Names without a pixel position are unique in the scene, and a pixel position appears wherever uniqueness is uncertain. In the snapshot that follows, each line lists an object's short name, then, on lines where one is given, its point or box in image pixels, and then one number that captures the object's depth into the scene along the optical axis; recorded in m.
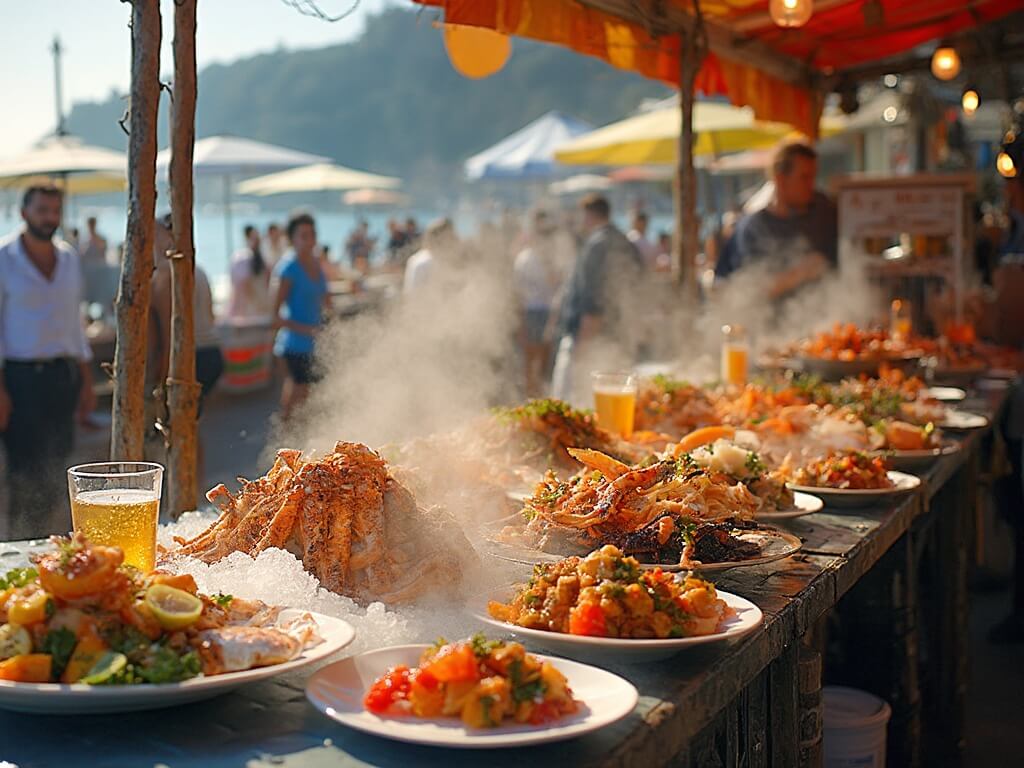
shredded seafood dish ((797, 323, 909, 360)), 5.13
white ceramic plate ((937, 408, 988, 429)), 4.16
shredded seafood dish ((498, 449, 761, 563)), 2.17
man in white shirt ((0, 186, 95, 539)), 6.23
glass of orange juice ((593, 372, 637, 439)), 3.50
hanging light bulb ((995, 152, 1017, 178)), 7.45
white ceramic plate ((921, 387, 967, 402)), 4.84
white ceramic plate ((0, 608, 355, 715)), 1.45
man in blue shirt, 6.68
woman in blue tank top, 8.64
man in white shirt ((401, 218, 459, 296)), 10.20
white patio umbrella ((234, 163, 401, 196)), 20.69
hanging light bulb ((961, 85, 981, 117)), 8.30
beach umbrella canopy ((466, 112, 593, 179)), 16.11
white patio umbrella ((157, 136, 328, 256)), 12.73
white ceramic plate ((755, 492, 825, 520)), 2.63
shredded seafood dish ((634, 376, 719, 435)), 3.78
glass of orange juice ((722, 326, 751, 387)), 4.79
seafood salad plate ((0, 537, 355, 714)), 1.47
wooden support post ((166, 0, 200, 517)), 3.00
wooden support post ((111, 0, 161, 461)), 2.76
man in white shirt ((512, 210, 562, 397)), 11.94
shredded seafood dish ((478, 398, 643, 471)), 3.03
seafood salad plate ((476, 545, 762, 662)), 1.73
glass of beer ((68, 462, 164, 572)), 1.93
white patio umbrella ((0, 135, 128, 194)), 9.99
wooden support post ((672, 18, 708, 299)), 5.62
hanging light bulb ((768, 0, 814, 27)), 4.91
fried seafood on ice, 1.98
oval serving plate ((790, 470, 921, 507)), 2.95
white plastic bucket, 3.19
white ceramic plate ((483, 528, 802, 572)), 2.10
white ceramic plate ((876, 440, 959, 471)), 3.47
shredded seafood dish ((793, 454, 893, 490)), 3.02
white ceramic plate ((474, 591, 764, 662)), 1.69
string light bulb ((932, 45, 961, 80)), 7.29
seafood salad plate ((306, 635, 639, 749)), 1.43
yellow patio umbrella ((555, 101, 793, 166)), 10.75
